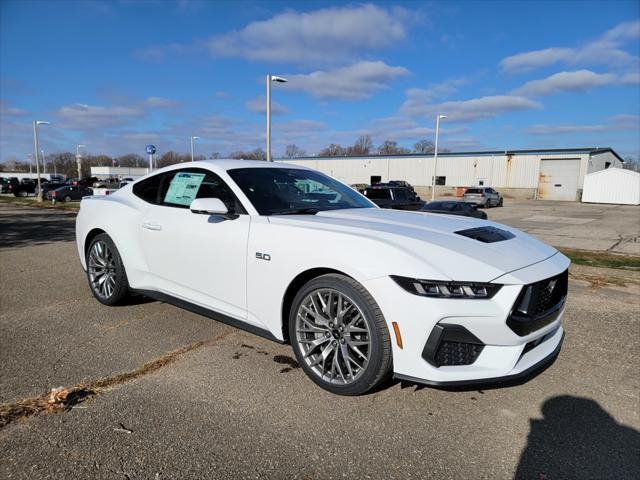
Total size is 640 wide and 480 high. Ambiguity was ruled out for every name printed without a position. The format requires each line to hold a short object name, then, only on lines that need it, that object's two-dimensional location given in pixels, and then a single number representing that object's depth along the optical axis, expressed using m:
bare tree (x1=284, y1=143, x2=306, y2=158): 93.49
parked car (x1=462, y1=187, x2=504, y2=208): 33.28
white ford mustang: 2.43
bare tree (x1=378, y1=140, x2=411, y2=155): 99.38
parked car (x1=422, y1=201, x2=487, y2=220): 18.09
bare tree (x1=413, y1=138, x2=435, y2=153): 96.44
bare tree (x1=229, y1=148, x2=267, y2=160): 58.15
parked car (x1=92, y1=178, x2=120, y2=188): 35.36
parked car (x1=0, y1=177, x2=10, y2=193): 44.72
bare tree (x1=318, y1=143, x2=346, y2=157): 97.75
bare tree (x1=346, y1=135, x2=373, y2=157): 105.12
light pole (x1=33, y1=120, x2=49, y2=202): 30.56
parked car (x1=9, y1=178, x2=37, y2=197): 40.53
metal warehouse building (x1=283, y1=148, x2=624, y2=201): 44.81
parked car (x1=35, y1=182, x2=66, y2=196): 43.18
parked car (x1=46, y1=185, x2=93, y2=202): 31.46
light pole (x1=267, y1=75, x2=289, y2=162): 15.91
